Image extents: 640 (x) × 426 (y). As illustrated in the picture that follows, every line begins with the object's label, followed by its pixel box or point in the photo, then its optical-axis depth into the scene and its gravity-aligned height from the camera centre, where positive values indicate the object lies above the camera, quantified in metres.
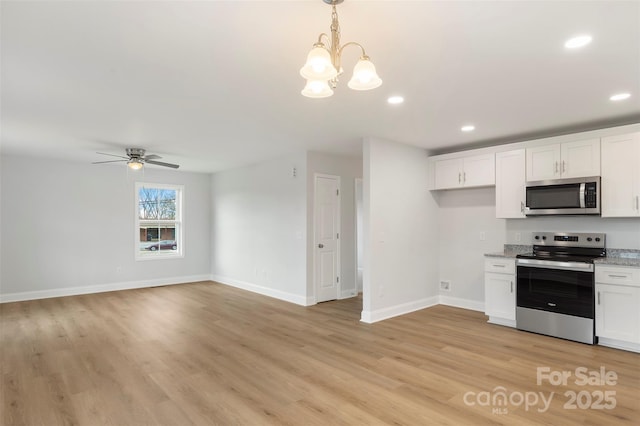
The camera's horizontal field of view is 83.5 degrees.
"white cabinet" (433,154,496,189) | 4.97 +0.60
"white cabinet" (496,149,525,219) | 4.64 +0.38
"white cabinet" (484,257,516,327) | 4.47 -0.99
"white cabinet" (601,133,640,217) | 3.82 +0.39
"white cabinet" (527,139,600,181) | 4.08 +0.62
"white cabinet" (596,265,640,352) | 3.62 -0.98
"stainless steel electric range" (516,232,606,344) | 3.88 -0.85
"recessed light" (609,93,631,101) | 3.25 +1.07
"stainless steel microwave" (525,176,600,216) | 4.05 +0.18
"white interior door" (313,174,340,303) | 5.95 -0.40
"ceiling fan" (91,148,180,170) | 5.48 +0.86
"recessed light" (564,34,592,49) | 2.24 +1.09
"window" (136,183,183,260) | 7.52 -0.14
